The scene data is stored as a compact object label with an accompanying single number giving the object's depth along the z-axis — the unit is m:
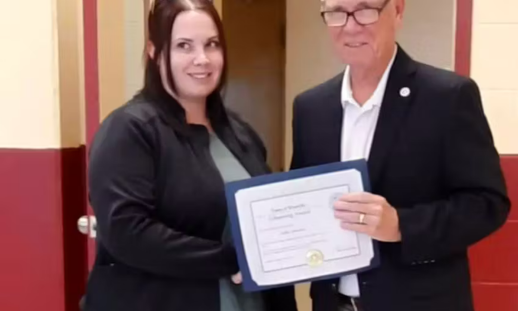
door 3.85
